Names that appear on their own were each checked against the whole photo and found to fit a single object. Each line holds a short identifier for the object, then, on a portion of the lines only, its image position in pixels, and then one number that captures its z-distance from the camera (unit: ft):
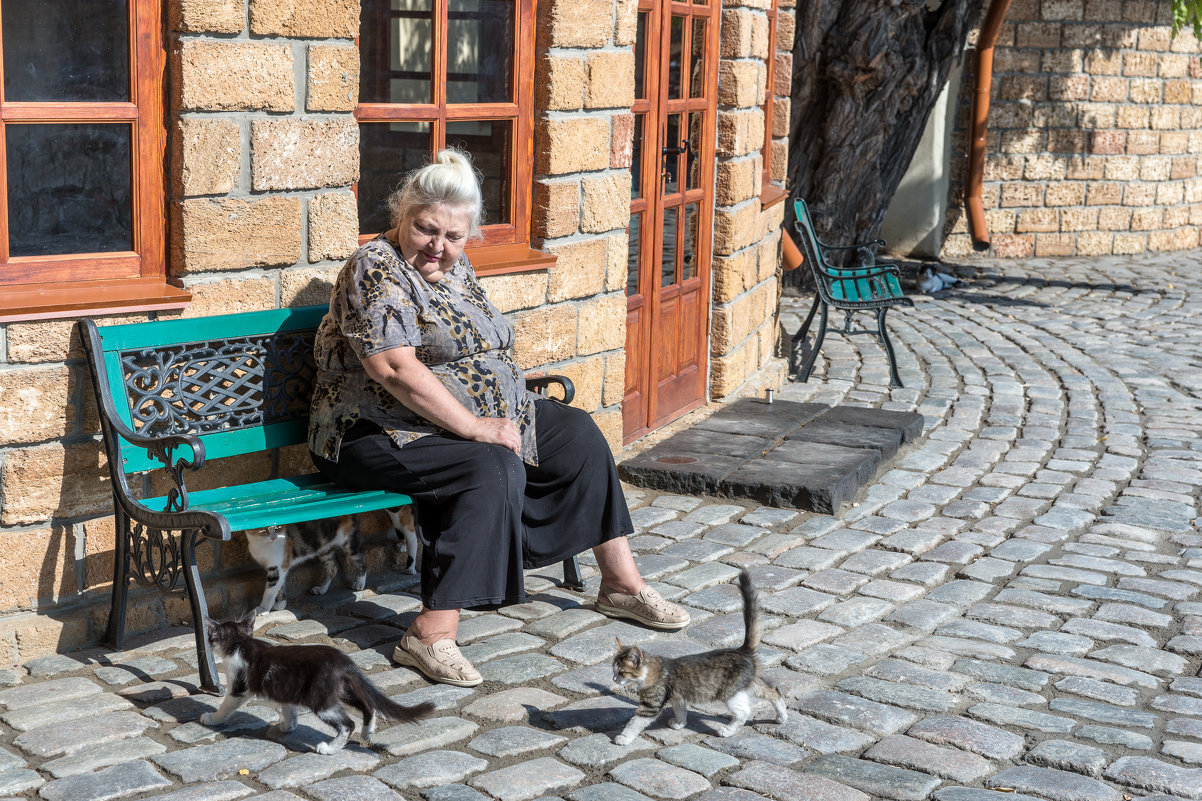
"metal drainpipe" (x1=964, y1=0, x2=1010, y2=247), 43.32
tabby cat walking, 11.64
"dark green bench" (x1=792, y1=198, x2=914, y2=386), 27.91
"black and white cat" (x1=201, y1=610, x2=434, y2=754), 11.05
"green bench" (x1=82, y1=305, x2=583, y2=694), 12.51
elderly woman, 13.17
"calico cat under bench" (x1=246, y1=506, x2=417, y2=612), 14.35
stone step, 19.13
